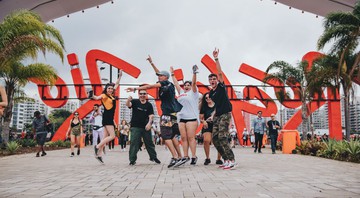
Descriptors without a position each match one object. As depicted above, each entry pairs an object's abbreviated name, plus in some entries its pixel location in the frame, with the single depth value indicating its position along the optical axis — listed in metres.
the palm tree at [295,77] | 20.47
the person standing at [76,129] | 11.70
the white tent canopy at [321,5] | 16.07
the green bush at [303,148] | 12.36
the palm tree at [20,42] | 11.53
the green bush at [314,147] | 11.74
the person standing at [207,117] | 7.37
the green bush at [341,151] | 9.29
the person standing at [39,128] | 11.49
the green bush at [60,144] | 19.91
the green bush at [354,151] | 8.61
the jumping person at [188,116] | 6.84
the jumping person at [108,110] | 7.69
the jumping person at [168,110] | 6.79
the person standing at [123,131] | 16.34
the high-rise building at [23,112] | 168.62
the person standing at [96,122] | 11.15
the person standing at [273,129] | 13.71
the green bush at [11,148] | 12.92
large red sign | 21.73
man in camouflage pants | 6.29
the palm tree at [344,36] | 13.66
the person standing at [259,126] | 13.67
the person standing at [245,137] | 23.29
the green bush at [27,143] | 17.61
